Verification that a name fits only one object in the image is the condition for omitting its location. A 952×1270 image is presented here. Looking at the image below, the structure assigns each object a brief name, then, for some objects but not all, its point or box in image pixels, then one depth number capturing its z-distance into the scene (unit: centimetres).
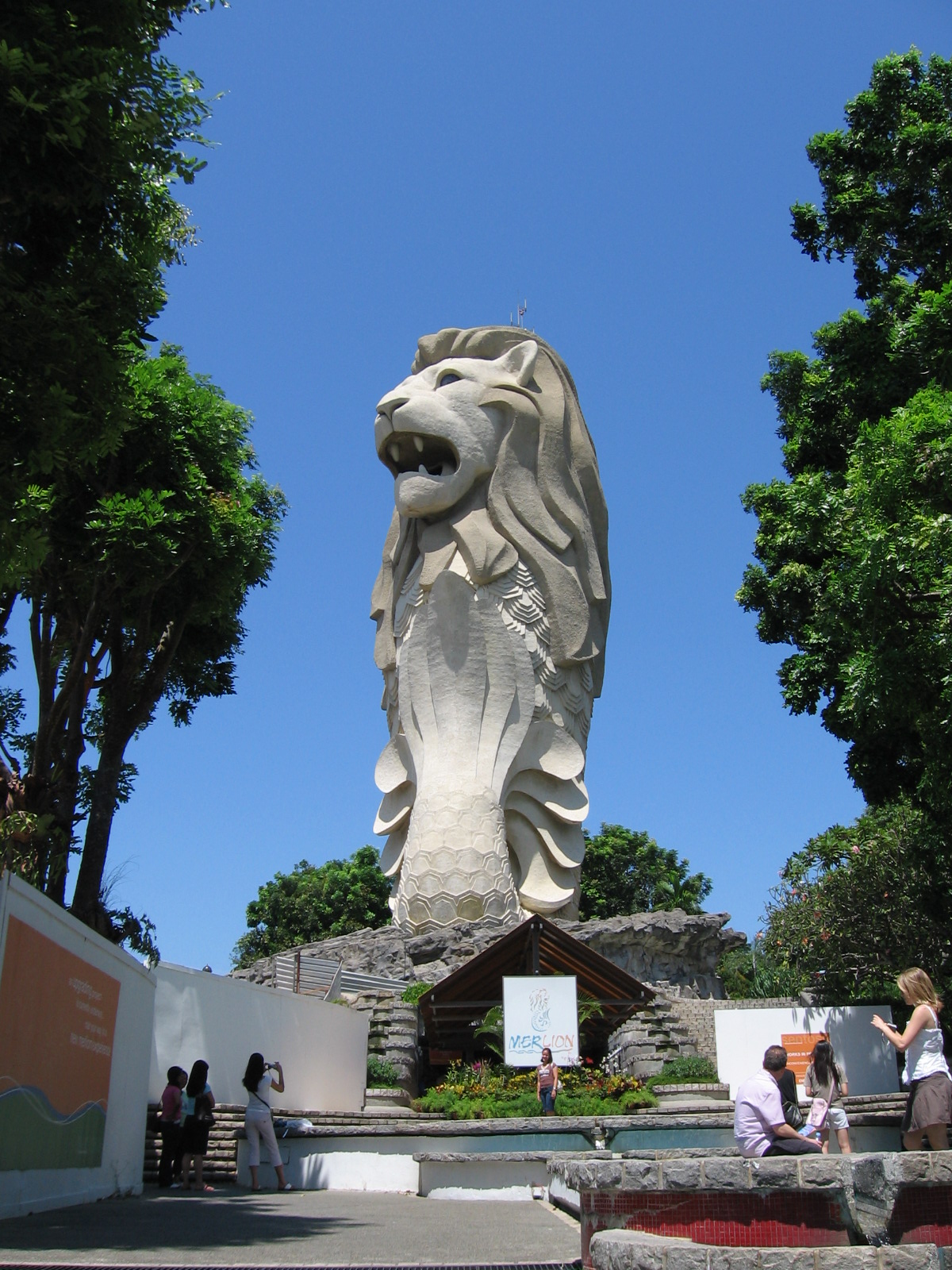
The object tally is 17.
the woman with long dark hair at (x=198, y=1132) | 891
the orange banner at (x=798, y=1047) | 1364
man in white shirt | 541
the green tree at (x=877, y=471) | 1056
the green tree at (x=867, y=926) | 1948
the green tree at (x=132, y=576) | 1263
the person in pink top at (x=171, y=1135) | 914
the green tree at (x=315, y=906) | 3638
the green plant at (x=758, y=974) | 2509
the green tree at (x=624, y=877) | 3769
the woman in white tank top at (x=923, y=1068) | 578
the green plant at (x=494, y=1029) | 1336
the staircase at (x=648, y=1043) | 1378
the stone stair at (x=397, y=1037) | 1441
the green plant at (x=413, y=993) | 1586
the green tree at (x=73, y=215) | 548
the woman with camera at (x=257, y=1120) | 914
